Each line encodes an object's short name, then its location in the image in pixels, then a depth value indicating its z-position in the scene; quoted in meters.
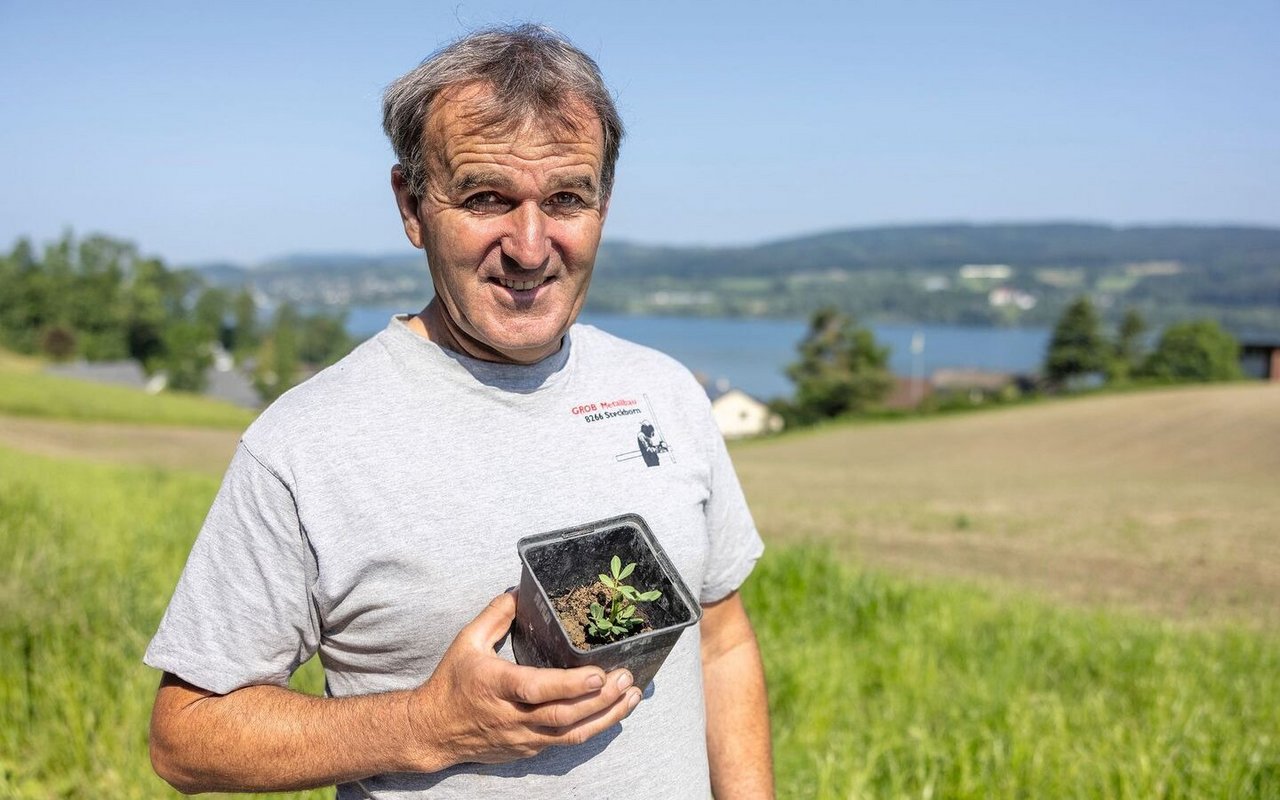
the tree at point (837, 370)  65.12
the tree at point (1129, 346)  67.38
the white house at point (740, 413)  75.56
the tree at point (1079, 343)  67.75
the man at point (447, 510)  1.51
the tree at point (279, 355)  81.38
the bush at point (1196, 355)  64.94
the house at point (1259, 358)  60.36
